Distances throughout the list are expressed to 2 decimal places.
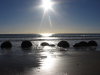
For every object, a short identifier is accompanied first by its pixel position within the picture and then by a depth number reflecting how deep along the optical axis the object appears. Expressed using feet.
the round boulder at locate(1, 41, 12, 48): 54.43
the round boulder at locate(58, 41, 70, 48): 56.61
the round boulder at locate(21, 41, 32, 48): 55.83
